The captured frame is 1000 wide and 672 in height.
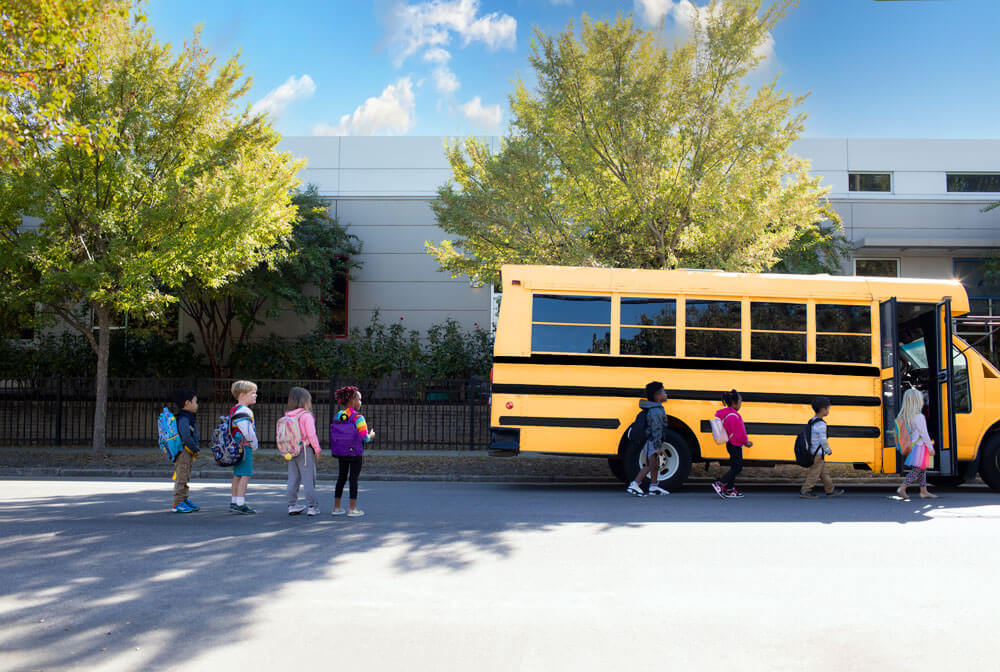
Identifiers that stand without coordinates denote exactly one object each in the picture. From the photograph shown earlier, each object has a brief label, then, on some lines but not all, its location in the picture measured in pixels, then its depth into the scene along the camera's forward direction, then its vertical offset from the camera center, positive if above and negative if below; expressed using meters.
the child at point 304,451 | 8.30 -0.82
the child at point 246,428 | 8.37 -0.62
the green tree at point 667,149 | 13.48 +4.57
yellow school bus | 10.52 +0.37
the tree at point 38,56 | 9.77 +4.63
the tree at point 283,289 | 20.44 +2.60
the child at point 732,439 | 9.97 -0.71
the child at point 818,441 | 9.88 -0.70
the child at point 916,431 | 9.79 -0.54
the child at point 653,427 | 9.89 -0.56
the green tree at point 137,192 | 13.20 +3.43
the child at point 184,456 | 8.57 -0.94
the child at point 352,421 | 8.26 -0.47
